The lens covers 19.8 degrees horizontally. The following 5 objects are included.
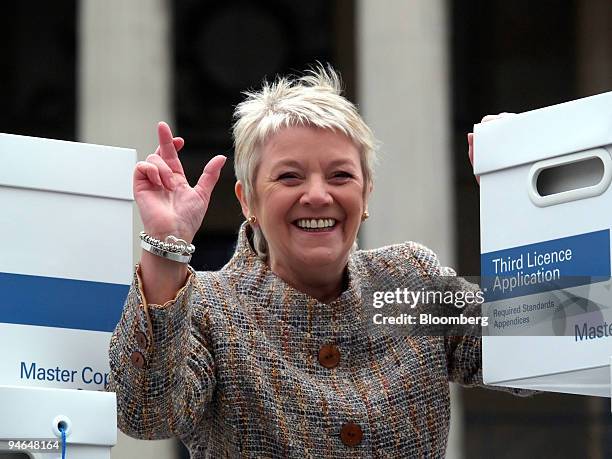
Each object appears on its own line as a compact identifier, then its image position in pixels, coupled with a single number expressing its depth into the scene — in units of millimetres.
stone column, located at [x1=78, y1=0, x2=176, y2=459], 20016
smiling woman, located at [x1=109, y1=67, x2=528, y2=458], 4188
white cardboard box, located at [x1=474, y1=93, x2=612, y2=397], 3943
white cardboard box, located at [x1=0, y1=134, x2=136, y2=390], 4148
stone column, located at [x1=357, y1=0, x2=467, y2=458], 19531
